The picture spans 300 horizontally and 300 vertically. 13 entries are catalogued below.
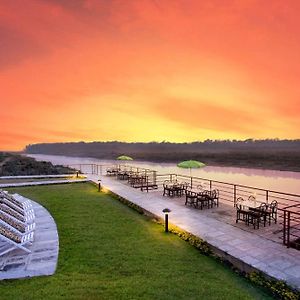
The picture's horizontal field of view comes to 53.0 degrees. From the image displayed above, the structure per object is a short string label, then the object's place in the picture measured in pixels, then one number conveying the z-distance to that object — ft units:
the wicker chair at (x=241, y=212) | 30.12
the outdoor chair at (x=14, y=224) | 24.01
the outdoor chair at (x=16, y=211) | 27.68
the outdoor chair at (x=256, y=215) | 29.04
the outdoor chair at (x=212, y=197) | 38.95
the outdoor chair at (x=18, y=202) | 30.66
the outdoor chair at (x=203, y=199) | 37.92
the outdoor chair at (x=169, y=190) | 46.23
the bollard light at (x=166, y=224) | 28.49
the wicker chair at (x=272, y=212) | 30.66
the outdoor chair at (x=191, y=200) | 38.97
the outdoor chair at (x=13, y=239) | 21.39
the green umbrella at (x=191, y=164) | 49.01
